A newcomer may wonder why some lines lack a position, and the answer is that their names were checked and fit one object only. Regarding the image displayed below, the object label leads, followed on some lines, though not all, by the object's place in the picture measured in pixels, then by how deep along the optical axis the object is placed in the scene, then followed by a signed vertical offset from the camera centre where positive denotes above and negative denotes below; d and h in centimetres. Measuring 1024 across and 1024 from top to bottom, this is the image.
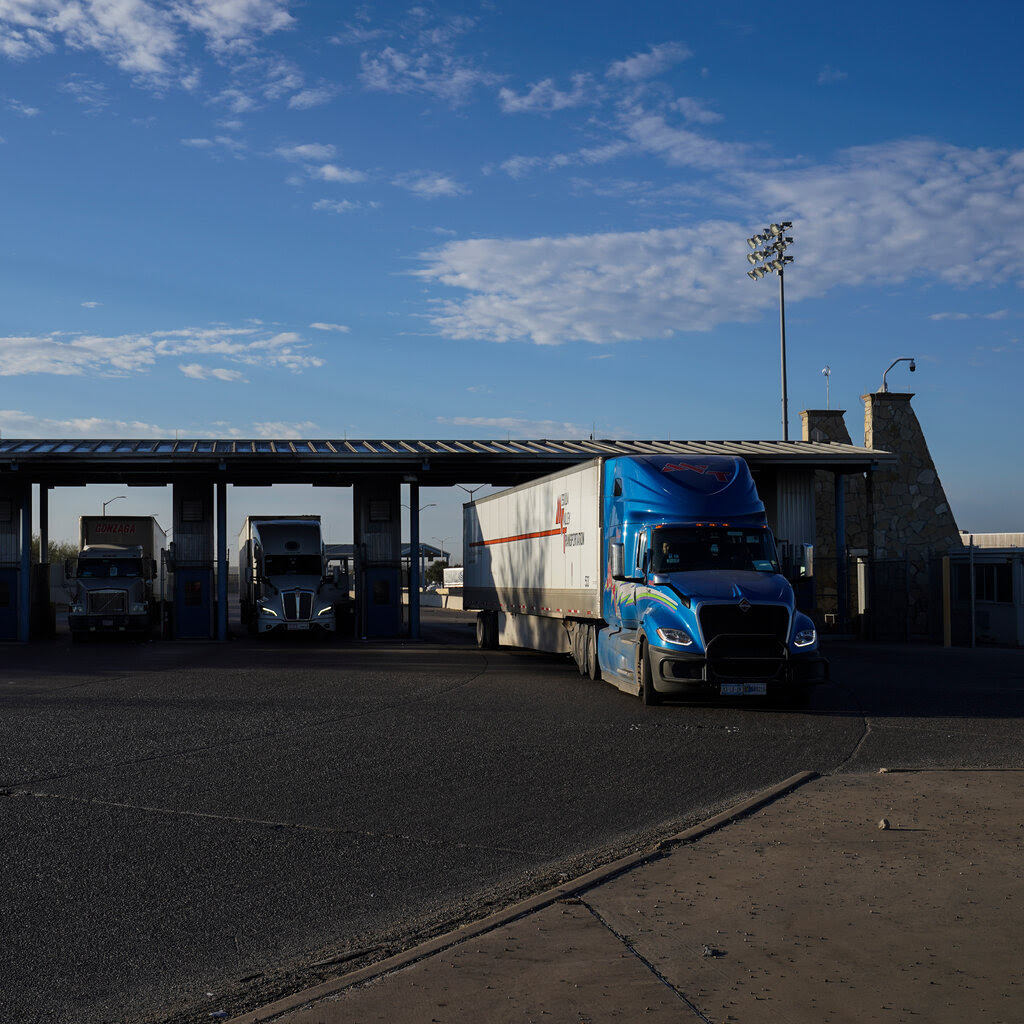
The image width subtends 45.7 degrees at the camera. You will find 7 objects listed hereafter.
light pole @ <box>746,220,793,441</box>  5245 +1342
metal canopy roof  3294 +271
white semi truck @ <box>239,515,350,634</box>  3478 -66
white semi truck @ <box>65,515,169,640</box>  3512 -73
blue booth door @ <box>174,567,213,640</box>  3547 -143
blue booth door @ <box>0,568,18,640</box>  3478 -128
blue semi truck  1656 -45
